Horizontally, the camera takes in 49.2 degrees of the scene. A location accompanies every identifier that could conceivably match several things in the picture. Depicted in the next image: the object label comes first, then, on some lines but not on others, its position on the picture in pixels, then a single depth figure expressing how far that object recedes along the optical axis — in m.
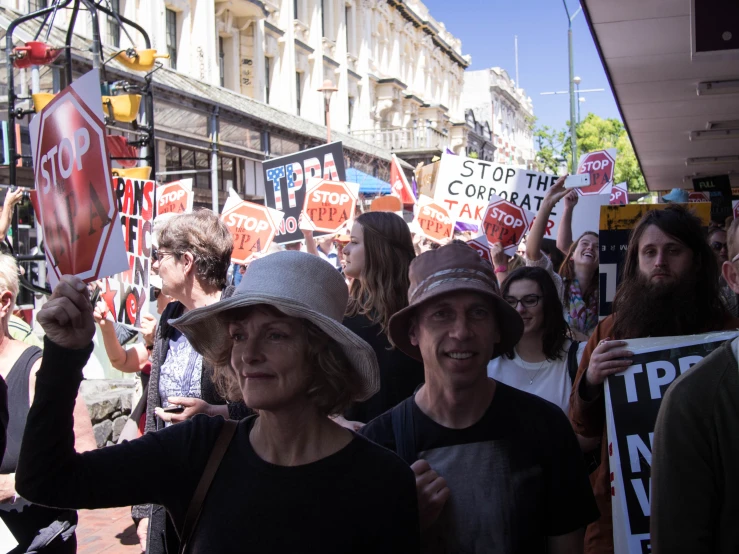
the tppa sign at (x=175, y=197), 8.86
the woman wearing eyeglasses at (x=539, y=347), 3.60
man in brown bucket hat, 2.17
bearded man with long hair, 2.80
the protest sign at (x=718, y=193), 9.06
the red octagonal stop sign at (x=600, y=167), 10.76
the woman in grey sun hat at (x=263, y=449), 1.80
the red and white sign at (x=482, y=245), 7.48
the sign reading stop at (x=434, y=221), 9.67
